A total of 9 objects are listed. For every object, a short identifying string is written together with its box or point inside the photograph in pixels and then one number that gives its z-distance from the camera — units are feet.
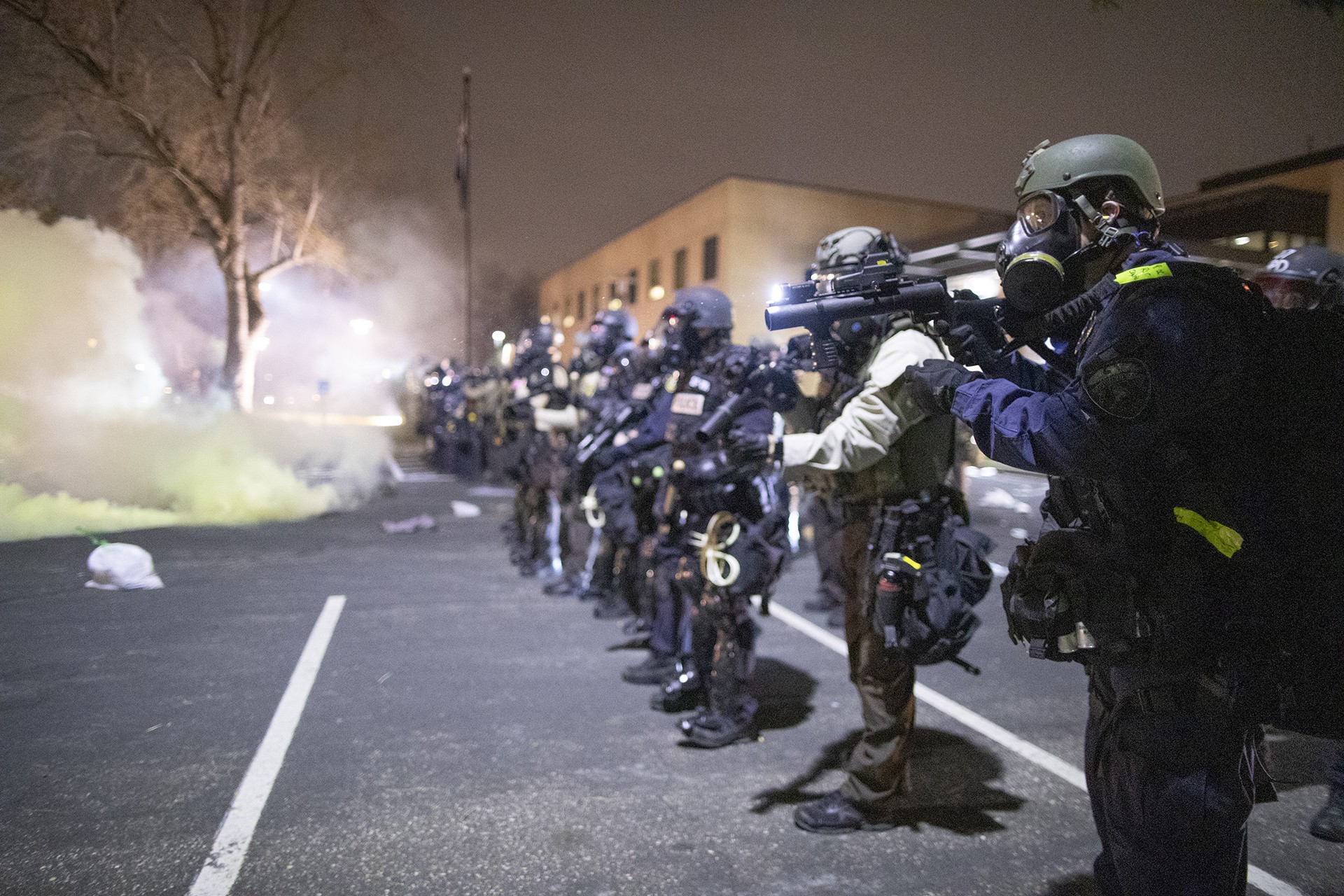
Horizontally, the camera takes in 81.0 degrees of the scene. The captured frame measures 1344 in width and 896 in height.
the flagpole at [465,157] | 59.41
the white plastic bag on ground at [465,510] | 38.29
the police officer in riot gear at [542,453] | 23.97
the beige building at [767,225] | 82.89
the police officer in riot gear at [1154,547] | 5.36
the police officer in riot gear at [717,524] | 12.42
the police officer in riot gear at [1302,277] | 11.44
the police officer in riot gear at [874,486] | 9.76
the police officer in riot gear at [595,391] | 20.93
